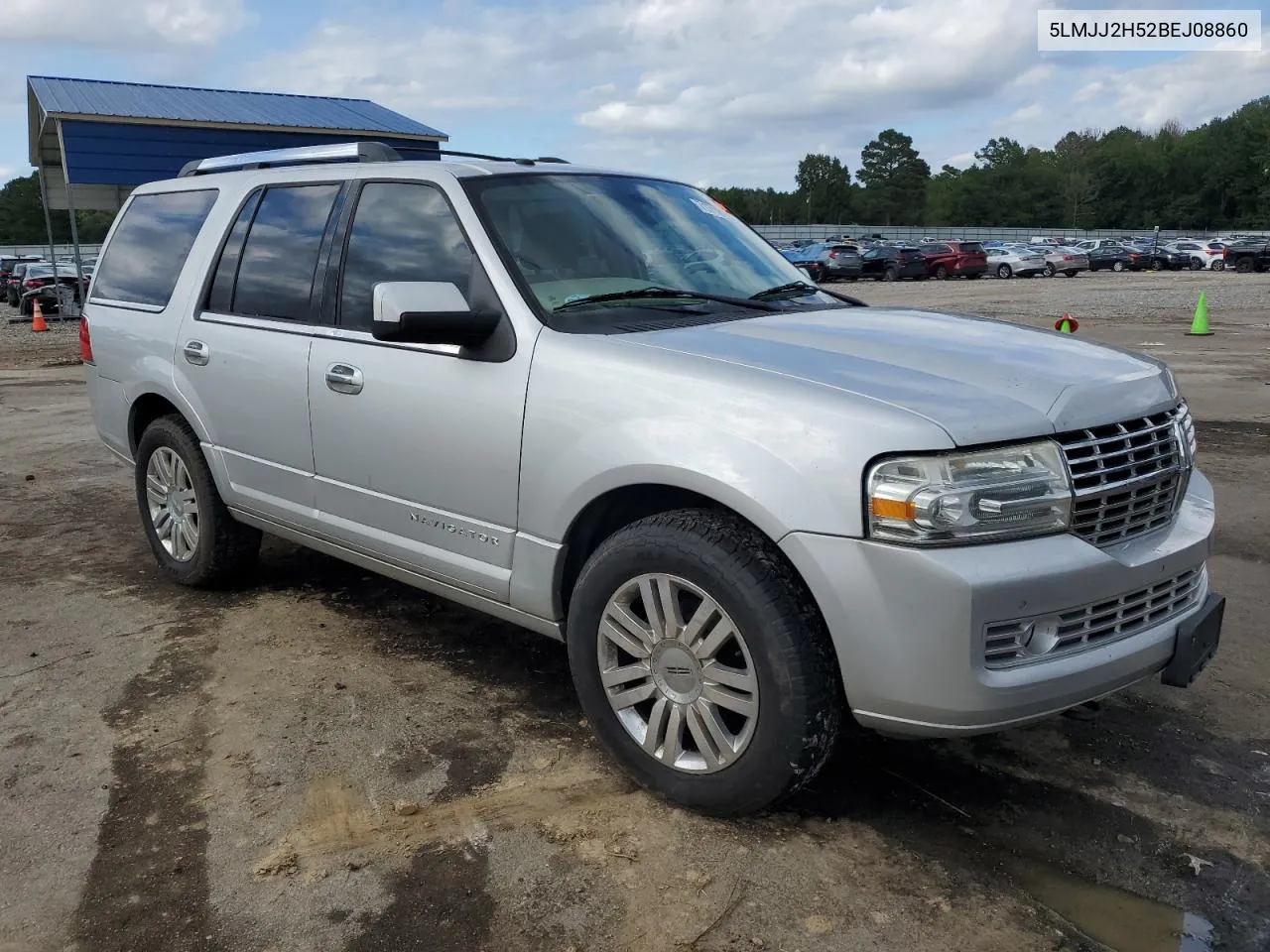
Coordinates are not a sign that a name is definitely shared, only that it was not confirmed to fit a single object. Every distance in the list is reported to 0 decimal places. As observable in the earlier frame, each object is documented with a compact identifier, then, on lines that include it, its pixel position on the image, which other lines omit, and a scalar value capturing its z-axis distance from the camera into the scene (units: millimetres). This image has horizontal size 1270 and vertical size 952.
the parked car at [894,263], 41500
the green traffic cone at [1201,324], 17547
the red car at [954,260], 41906
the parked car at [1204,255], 48375
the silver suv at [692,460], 2627
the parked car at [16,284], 29312
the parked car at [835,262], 41656
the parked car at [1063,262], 44969
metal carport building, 20984
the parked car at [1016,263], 43938
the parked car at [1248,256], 45594
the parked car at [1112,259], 50750
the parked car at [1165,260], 49812
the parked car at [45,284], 26031
